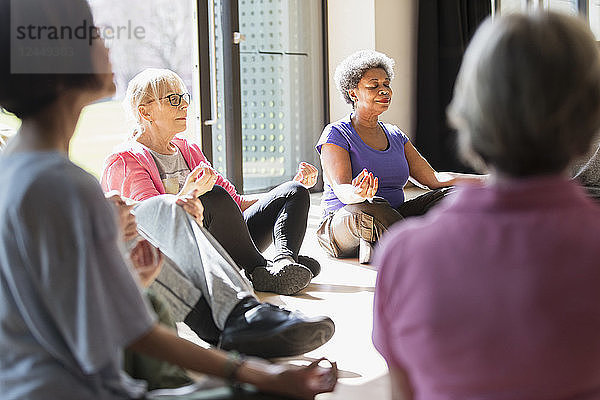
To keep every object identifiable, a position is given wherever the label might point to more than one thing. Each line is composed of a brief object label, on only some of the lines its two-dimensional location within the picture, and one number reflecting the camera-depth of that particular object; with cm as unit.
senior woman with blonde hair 296
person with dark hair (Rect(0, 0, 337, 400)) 99
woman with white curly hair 374
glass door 590
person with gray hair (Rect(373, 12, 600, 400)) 88
